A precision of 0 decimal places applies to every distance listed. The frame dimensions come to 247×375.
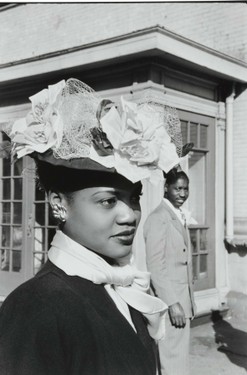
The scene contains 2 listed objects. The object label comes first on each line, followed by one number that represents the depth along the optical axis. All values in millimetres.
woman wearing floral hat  1217
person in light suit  3504
